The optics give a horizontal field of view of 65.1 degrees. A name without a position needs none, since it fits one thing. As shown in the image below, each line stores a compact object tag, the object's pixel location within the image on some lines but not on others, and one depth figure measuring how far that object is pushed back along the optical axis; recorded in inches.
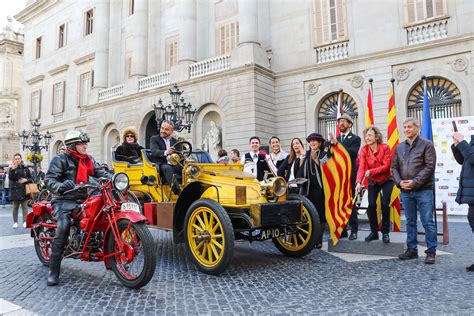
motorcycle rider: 168.6
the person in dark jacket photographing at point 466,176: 179.6
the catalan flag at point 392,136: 259.0
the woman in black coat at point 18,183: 402.6
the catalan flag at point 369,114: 379.9
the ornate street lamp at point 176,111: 536.1
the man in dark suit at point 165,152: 220.8
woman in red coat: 219.9
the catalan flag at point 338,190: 225.5
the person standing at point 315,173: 241.0
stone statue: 717.9
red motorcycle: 151.4
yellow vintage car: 180.1
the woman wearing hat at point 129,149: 282.5
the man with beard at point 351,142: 250.2
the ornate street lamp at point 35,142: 806.5
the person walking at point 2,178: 769.7
